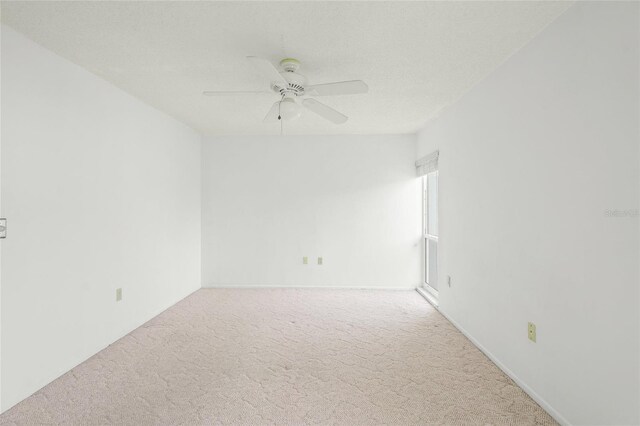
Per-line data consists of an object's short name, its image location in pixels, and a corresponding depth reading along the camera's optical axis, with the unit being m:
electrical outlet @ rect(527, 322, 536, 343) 2.09
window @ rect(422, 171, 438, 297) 4.71
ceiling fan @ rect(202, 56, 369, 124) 2.12
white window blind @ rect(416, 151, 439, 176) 3.98
